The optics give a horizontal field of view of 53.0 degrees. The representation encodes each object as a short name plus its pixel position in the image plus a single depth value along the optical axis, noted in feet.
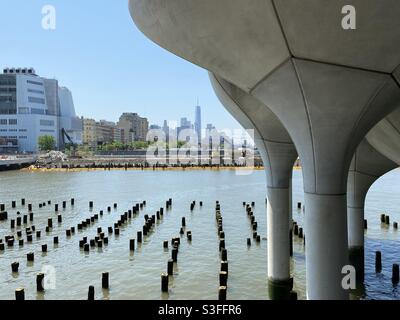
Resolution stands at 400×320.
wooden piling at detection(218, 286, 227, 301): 53.57
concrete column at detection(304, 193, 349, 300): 33.81
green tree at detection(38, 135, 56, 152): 404.77
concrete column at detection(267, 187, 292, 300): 56.24
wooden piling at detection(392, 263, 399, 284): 63.46
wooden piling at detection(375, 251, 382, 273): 68.74
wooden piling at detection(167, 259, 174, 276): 68.28
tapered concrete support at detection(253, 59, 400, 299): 30.89
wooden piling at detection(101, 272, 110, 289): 62.59
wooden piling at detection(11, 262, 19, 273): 70.74
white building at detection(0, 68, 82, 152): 421.18
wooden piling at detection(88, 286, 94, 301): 54.60
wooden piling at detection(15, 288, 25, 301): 52.08
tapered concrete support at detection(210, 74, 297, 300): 55.36
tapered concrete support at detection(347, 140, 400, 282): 68.13
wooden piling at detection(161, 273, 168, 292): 60.70
